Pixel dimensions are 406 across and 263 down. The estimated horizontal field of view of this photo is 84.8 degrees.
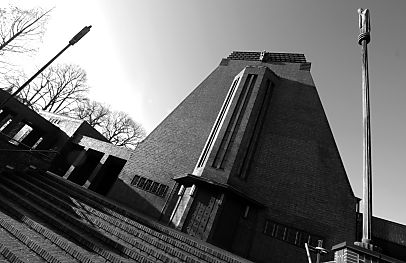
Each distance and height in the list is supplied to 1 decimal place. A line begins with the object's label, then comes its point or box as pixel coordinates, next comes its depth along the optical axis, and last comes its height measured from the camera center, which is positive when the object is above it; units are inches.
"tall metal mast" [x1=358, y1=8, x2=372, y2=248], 172.9 +143.6
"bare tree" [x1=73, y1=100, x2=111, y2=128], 1309.1 +402.3
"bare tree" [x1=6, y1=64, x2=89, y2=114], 1078.4 +367.2
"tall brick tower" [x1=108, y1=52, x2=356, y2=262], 412.5 +169.2
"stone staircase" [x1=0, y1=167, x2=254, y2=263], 185.6 -32.8
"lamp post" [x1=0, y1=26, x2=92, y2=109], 352.3 +196.1
